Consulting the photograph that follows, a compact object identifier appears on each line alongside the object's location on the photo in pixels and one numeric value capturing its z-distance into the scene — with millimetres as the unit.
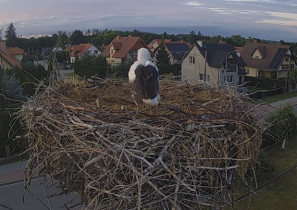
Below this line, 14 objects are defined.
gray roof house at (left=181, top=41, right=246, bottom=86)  32656
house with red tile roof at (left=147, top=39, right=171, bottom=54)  61275
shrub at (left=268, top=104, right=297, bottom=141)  16500
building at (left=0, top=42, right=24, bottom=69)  31730
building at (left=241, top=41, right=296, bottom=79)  40031
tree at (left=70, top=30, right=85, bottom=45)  75375
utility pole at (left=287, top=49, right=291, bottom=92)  32856
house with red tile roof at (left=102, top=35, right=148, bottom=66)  49188
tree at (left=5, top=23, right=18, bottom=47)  73500
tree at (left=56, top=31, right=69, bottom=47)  61375
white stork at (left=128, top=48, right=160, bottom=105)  5371
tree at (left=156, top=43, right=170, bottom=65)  45478
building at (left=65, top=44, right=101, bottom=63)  57459
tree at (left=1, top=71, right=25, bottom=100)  17500
